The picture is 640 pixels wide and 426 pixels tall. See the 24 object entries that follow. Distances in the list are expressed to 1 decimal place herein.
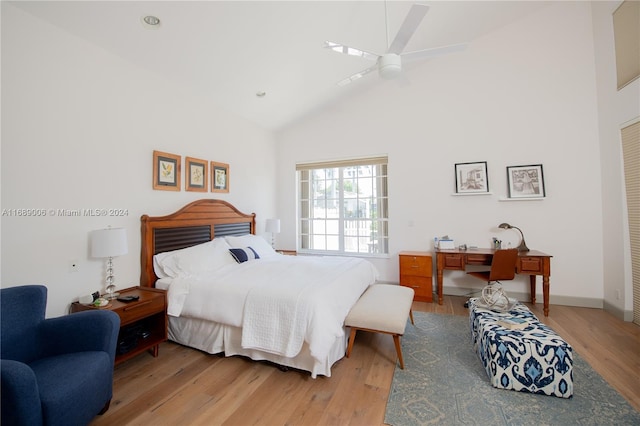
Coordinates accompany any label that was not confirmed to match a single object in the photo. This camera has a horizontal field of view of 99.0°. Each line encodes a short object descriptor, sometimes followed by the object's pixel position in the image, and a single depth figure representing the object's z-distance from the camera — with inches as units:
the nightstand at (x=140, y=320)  88.7
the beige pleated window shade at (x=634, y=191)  116.0
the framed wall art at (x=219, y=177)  153.6
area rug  67.9
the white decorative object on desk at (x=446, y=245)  158.1
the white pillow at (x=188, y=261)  114.1
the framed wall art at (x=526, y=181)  150.6
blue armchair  49.9
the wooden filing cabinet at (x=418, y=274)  155.8
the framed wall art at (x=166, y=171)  122.0
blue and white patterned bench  74.4
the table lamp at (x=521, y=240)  149.1
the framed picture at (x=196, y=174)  137.8
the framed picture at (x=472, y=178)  161.0
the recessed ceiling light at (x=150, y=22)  93.4
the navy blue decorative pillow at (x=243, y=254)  133.5
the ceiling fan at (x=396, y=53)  90.7
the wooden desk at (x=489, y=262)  134.7
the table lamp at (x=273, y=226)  187.6
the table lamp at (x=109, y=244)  92.0
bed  83.9
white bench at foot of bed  87.8
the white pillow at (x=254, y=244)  147.8
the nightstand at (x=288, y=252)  185.6
